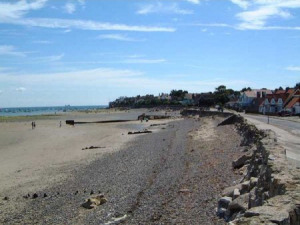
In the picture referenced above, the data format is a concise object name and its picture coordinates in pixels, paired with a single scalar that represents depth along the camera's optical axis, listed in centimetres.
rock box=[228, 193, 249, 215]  951
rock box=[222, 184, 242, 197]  1143
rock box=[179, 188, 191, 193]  1346
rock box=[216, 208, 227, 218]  1008
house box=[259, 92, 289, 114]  7994
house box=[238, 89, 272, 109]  10238
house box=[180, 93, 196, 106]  16800
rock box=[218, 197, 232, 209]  1039
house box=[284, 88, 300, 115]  6606
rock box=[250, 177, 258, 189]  1082
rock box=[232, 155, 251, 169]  1644
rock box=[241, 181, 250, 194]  1104
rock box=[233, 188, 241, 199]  1076
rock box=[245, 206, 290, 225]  558
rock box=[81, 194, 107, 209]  1332
